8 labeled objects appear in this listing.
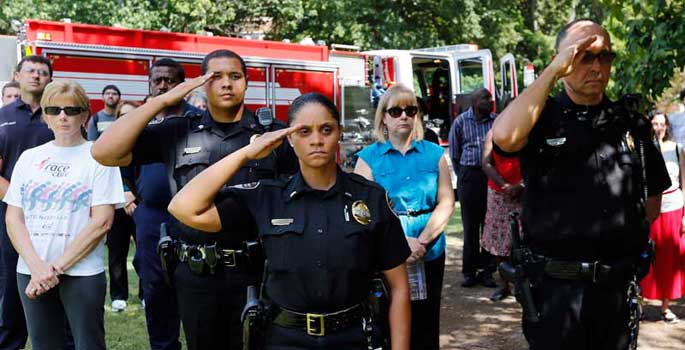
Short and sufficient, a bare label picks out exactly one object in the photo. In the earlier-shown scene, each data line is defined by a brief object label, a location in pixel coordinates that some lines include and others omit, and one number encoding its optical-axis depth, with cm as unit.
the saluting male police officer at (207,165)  421
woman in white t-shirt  464
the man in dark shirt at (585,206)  371
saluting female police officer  319
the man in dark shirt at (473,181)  866
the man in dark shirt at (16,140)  594
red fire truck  1189
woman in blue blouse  507
